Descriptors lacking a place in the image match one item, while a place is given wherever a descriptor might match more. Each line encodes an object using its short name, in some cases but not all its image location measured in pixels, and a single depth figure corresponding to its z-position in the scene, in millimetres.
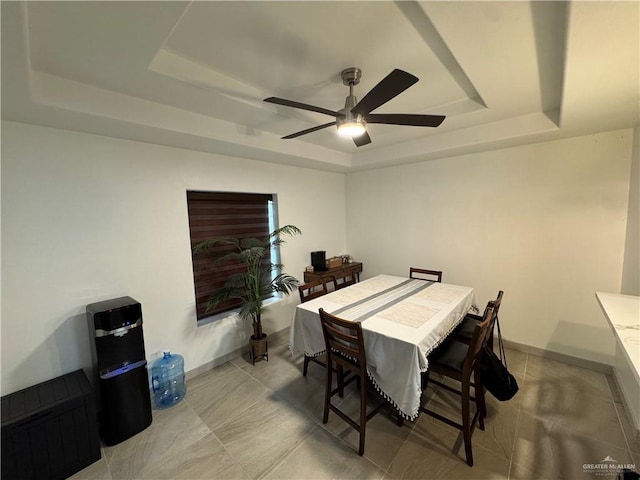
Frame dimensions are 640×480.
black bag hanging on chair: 1839
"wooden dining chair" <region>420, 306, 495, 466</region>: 1596
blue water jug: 2322
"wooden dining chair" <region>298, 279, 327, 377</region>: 2574
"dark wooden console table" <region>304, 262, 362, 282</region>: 3643
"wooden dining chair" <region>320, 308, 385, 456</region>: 1690
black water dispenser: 1839
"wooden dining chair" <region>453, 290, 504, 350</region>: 1885
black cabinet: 1491
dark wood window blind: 2814
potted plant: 2742
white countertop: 1235
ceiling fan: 1489
